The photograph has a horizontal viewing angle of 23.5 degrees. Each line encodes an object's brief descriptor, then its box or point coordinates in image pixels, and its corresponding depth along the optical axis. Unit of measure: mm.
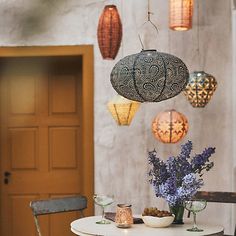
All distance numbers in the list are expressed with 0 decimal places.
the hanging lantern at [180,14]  4293
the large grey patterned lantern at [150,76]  3236
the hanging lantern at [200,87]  4539
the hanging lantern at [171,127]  4559
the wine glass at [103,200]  3607
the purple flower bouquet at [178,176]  3285
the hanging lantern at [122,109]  4523
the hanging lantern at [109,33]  4176
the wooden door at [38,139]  5652
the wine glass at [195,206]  3299
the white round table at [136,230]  3158
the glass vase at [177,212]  3471
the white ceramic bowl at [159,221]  3312
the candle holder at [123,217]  3336
